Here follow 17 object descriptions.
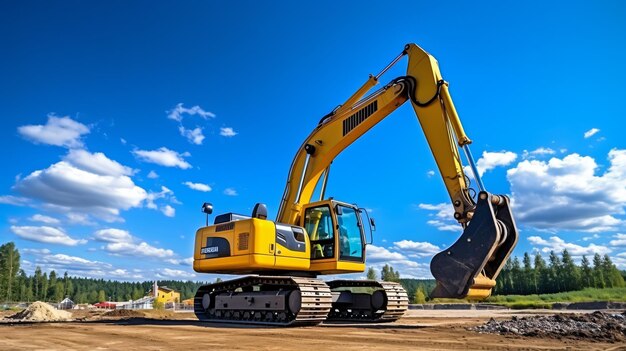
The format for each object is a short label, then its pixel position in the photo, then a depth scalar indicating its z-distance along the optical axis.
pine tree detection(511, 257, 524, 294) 64.81
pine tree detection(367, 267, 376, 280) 42.11
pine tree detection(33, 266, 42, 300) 92.38
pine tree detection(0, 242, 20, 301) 67.38
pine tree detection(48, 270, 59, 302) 96.81
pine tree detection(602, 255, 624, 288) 56.18
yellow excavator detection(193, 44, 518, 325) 8.95
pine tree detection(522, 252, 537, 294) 63.72
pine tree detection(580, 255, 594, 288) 59.47
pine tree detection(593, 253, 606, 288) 57.23
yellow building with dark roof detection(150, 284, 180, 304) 60.12
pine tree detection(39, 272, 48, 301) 92.25
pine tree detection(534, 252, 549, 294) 63.56
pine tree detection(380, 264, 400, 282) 45.97
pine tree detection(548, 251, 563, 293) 63.00
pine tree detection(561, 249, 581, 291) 61.31
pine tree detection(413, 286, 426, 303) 39.97
